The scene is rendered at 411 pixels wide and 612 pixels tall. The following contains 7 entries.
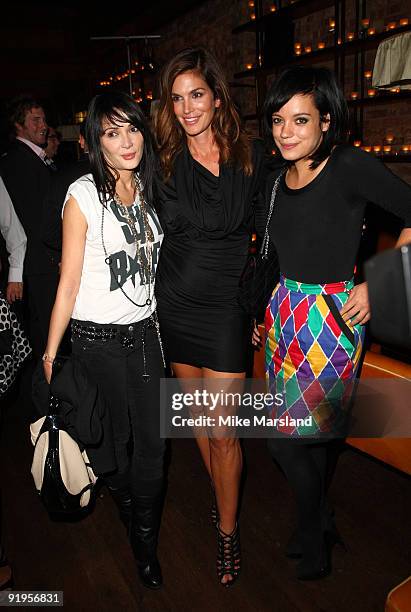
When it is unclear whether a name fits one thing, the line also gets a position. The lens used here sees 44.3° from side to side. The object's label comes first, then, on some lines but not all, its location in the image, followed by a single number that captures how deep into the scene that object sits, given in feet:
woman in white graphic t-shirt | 5.40
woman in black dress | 5.97
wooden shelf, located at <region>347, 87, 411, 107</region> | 15.74
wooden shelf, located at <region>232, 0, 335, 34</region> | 17.99
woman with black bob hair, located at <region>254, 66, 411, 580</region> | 5.15
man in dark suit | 10.02
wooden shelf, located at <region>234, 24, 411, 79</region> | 15.92
